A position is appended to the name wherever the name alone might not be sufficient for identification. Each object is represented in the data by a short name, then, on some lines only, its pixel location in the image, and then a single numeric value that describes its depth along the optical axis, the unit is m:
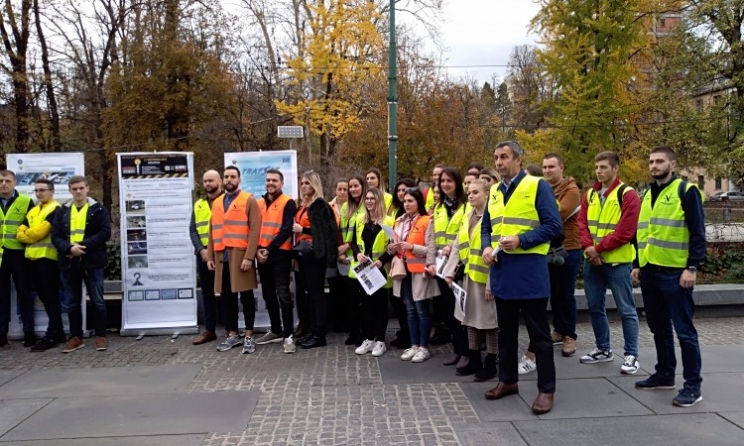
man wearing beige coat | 6.71
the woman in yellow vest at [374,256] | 6.36
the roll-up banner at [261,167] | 8.09
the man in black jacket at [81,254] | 6.93
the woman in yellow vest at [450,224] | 5.77
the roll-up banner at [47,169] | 8.00
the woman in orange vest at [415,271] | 5.99
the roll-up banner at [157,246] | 7.61
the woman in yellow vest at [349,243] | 6.76
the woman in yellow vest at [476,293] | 5.22
